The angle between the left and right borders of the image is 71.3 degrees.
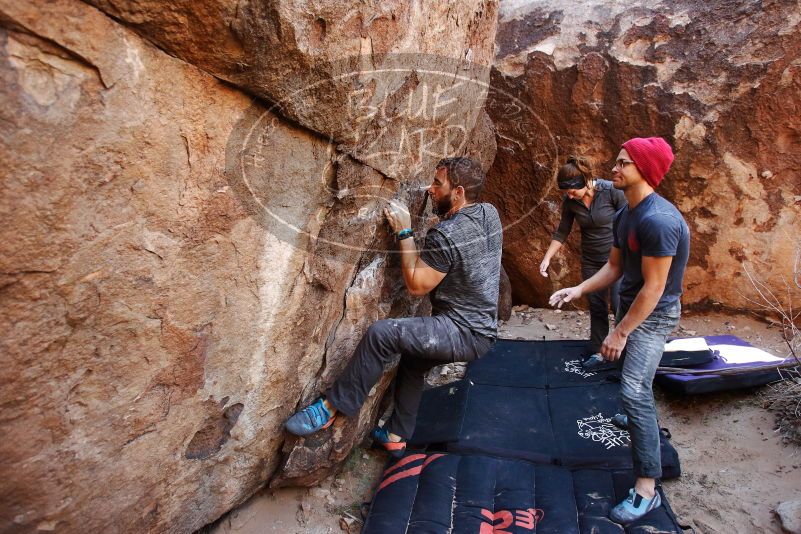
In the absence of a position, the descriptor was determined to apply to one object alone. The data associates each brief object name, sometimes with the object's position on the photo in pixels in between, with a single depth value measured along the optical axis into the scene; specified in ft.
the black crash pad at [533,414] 9.93
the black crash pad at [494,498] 8.27
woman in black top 12.10
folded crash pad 11.03
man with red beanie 7.82
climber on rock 8.47
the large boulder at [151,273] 5.00
